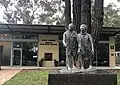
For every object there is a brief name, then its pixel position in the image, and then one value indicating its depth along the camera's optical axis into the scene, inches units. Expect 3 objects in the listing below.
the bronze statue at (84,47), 115.6
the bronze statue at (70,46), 118.1
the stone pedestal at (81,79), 111.5
